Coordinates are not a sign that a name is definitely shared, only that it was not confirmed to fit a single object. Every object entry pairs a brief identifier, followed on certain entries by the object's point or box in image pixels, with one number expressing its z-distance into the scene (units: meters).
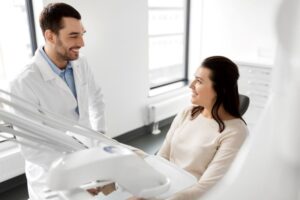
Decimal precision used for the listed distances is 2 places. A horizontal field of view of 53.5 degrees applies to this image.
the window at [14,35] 2.47
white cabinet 3.01
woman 1.33
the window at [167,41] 3.76
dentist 1.56
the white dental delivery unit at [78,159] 0.44
